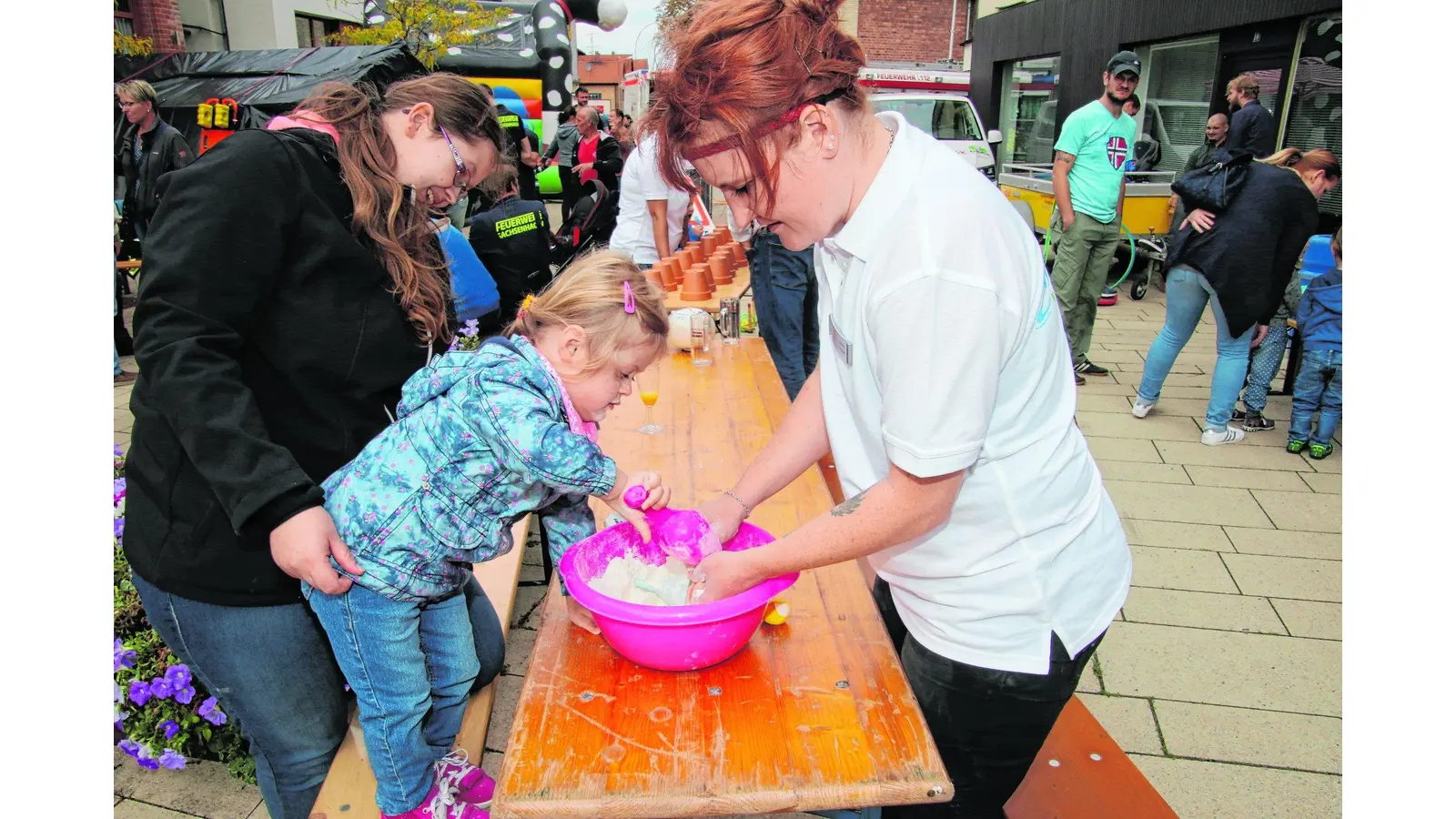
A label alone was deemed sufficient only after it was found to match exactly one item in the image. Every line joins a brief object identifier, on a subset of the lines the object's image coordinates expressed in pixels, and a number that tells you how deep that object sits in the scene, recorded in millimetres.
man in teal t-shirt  5734
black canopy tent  7871
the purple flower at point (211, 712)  2330
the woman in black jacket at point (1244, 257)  4531
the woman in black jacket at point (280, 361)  1296
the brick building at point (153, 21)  12117
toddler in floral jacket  1484
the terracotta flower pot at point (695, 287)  4355
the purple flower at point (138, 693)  2318
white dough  1635
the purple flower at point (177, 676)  2299
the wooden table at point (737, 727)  1215
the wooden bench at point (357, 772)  1657
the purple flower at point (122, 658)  2338
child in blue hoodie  4586
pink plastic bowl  1354
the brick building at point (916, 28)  24344
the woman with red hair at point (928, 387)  1089
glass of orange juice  2725
